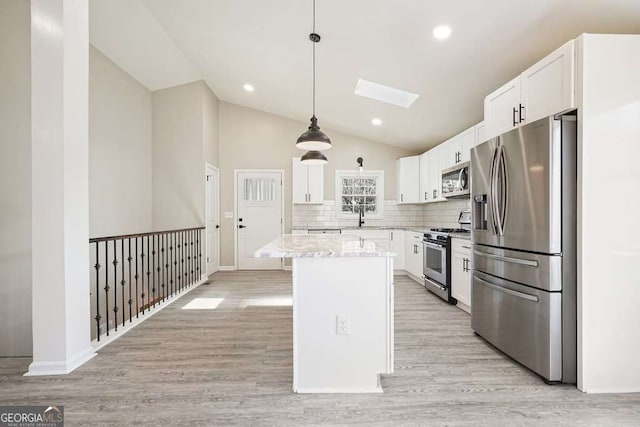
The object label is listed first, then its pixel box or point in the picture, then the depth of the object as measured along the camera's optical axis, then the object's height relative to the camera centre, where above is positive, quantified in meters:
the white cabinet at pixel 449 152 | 4.46 +0.91
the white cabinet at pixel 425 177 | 5.46 +0.64
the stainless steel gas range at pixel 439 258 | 4.01 -0.64
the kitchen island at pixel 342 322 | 2.05 -0.73
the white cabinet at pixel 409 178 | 5.98 +0.66
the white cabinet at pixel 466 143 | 4.00 +0.92
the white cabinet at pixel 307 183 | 6.16 +0.59
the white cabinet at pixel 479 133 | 3.80 +0.98
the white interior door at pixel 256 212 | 6.43 +0.02
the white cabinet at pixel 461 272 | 3.58 -0.72
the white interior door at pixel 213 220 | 5.84 -0.14
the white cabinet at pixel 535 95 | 2.06 +0.90
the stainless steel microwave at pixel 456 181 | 4.09 +0.44
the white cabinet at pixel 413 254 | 5.07 -0.72
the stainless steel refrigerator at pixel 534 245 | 2.06 -0.24
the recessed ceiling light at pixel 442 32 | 2.74 +1.62
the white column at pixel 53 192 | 2.30 +0.16
